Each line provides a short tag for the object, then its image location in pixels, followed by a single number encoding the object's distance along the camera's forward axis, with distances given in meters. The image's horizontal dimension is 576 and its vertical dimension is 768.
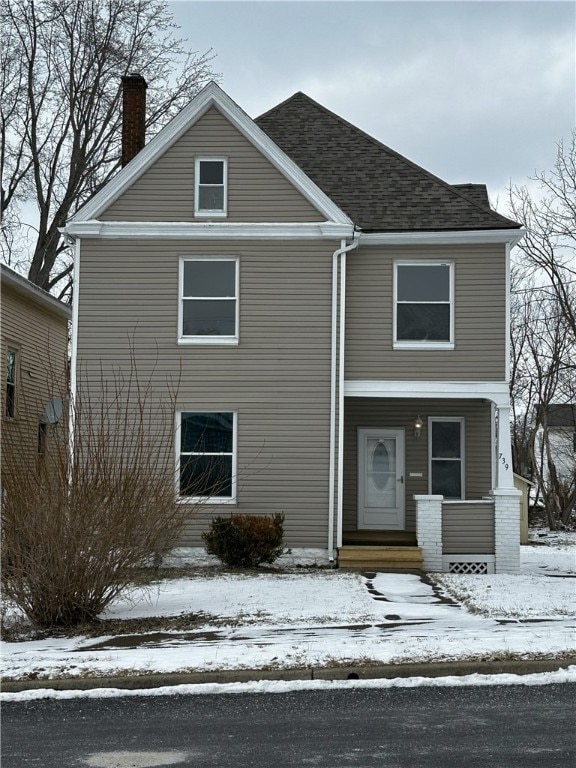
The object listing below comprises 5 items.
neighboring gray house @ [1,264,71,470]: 20.61
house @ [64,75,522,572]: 16.88
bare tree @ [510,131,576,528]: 27.73
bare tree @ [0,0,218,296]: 29.58
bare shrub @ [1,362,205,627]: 10.20
